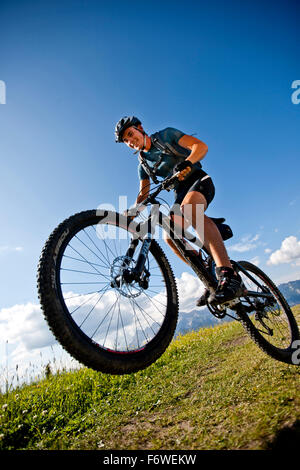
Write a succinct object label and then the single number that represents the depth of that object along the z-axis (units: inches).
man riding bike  117.0
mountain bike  81.8
